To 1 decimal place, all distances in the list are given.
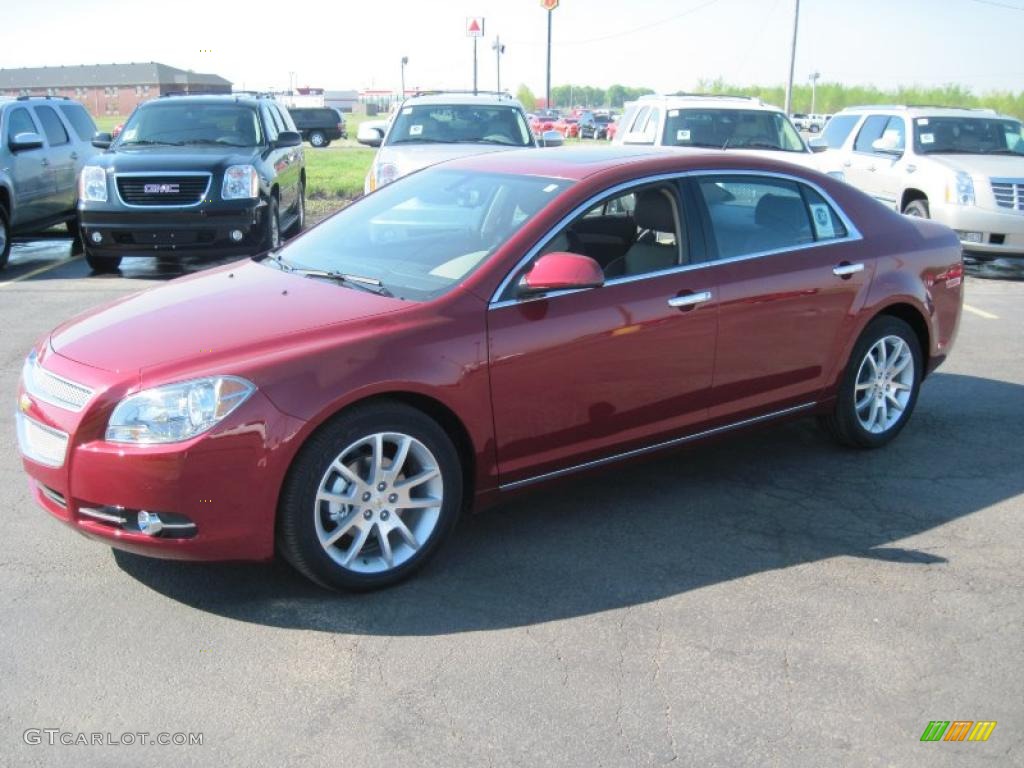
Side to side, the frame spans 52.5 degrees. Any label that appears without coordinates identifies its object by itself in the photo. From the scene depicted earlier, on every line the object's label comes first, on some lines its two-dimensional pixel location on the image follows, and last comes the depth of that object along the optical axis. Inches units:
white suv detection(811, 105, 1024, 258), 473.1
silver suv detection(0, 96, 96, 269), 468.8
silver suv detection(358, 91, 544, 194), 482.0
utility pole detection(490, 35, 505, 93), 2536.9
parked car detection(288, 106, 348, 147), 1731.1
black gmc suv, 427.8
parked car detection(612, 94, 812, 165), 519.5
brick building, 3969.0
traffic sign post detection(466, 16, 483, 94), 1360.7
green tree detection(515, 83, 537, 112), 4945.4
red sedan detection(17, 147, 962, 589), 148.0
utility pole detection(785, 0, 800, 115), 1758.1
